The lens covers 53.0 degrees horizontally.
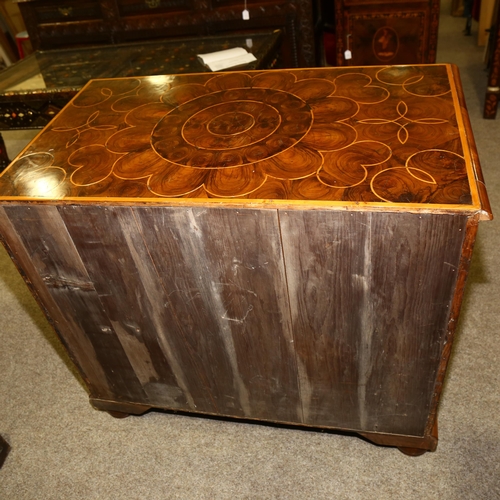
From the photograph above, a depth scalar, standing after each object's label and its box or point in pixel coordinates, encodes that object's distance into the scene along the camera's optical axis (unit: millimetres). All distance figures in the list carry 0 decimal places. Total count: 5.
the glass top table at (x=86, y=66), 2045
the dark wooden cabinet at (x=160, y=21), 2807
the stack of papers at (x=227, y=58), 2033
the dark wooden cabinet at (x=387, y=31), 2613
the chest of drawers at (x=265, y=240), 938
